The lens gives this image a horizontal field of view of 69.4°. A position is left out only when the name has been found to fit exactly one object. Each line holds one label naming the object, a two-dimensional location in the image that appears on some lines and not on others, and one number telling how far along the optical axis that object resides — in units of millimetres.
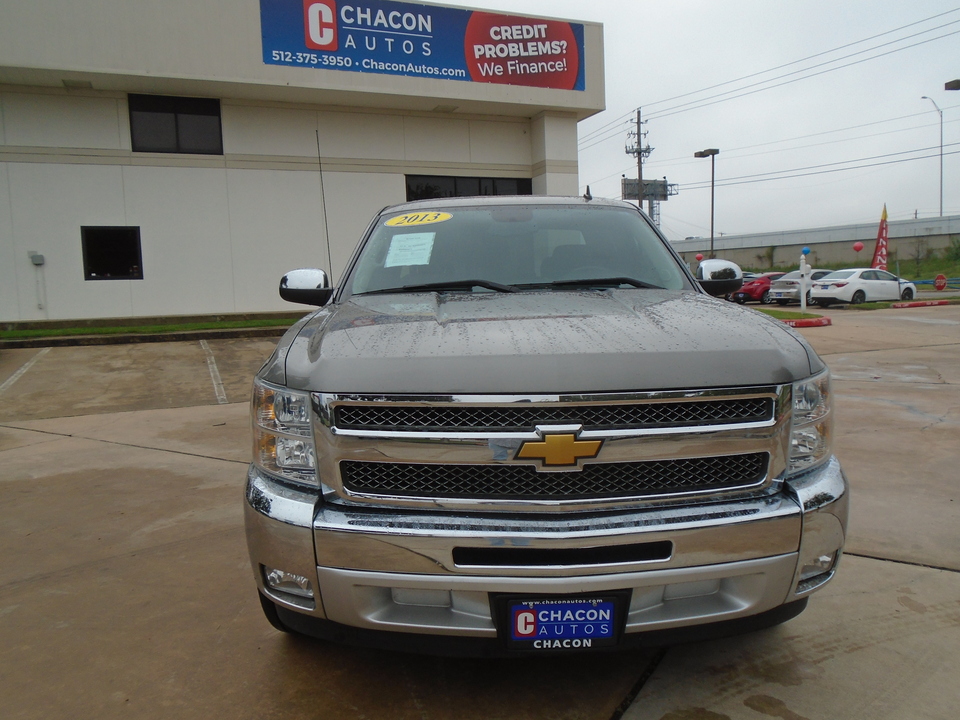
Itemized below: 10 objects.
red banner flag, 27703
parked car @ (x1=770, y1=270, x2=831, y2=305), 24391
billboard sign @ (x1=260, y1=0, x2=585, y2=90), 14305
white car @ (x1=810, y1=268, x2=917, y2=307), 23094
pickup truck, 1896
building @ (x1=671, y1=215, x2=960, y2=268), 46188
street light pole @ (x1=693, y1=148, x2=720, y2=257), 40438
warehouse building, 13391
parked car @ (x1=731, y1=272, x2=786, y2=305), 25562
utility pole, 40862
